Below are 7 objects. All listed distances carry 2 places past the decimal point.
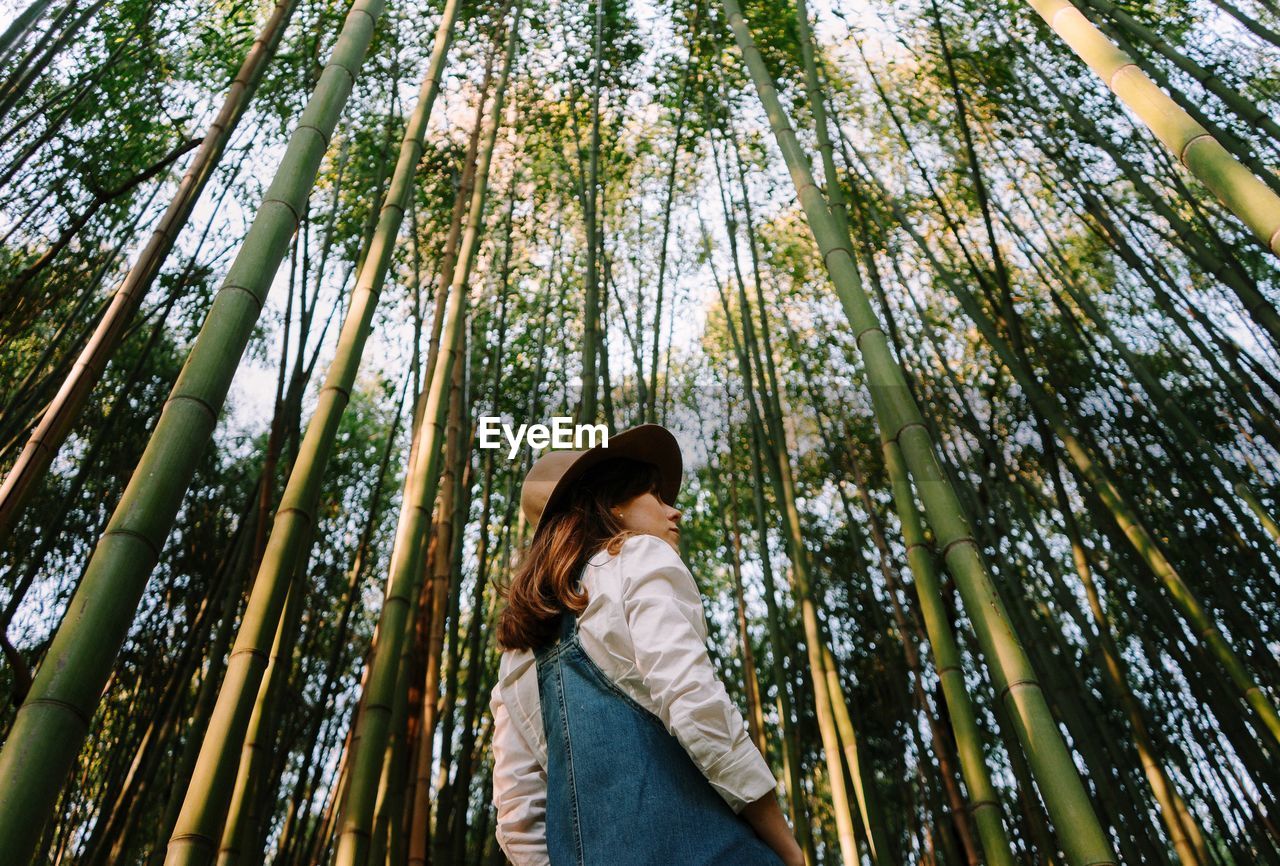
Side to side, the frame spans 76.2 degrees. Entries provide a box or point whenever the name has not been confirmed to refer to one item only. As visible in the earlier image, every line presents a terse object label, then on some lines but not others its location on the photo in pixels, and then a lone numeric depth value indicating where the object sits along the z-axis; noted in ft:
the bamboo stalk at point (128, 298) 5.52
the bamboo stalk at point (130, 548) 2.48
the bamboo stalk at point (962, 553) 3.33
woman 2.74
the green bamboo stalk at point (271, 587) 3.56
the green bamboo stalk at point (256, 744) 4.74
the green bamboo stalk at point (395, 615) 4.31
